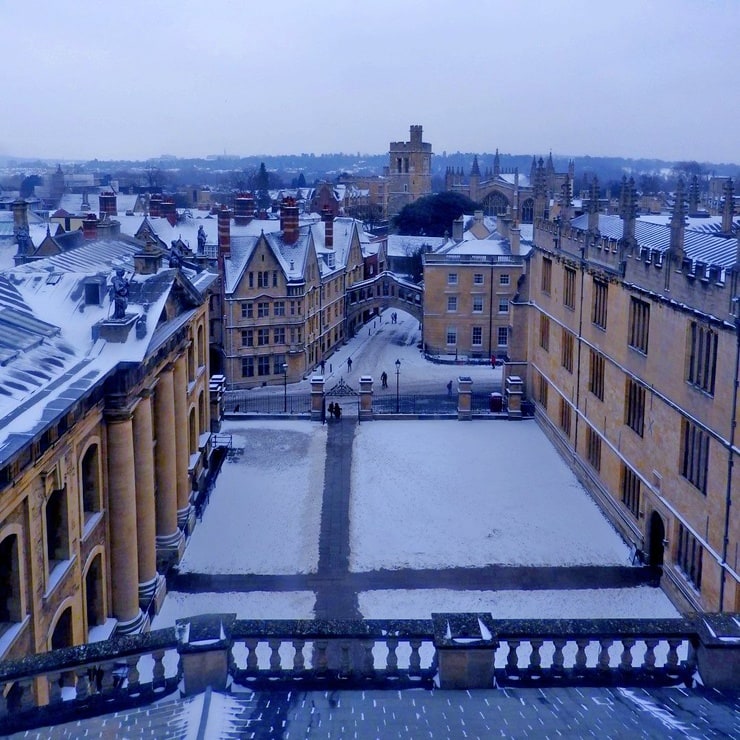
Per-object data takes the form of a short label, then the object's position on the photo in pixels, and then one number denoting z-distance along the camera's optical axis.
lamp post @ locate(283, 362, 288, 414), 49.62
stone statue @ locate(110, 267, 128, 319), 21.05
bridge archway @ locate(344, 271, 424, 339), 69.75
